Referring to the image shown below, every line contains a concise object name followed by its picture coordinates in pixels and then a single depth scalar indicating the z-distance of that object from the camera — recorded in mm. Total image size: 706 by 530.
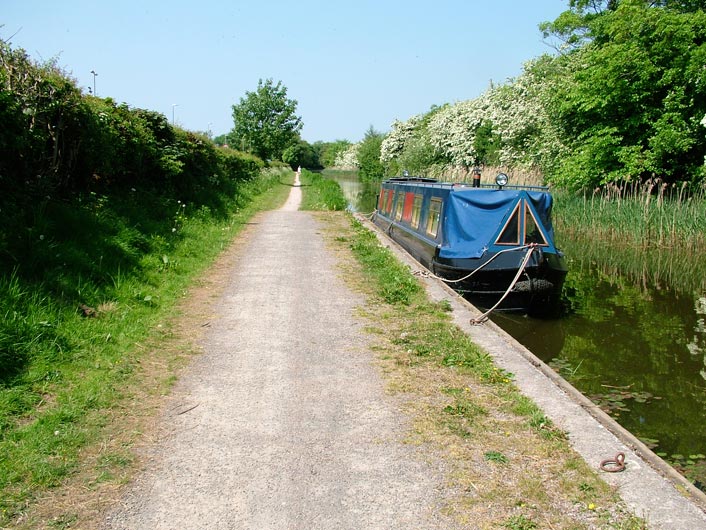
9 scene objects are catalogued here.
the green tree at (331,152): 121569
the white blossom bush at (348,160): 91300
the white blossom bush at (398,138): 53656
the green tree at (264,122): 46406
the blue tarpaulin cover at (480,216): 9312
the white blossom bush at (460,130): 35438
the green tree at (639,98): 17469
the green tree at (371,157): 61094
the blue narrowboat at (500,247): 8805
